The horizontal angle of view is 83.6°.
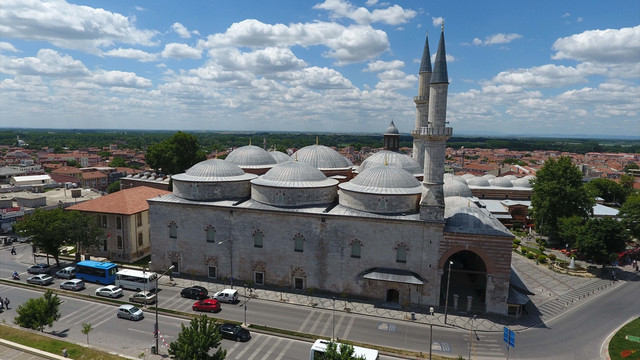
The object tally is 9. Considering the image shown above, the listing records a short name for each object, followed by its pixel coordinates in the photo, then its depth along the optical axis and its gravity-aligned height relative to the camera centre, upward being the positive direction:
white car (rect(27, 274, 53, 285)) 35.79 -14.80
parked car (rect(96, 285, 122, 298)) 33.09 -14.58
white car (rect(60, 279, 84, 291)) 34.50 -14.67
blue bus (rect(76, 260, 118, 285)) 36.06 -14.01
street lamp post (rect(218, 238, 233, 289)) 36.14 -11.71
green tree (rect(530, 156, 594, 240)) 49.94 -7.28
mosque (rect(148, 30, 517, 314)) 31.08 -8.60
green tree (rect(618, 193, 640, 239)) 49.25 -9.71
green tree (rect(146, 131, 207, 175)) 73.75 -4.01
